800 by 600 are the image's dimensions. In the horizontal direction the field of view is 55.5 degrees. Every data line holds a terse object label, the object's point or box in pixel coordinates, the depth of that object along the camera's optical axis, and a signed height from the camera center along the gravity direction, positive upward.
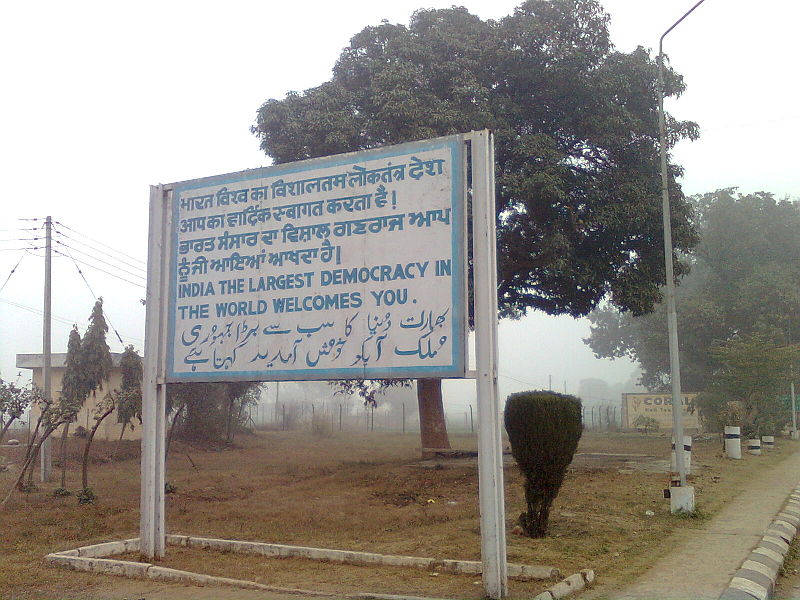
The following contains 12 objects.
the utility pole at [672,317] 11.16 +0.83
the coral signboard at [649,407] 48.03 -2.40
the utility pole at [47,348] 18.33 +0.76
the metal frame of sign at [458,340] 6.11 +0.33
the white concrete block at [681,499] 10.45 -1.79
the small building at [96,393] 27.22 -0.32
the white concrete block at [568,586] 5.99 -1.74
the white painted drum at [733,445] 20.45 -2.06
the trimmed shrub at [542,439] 8.10 -0.72
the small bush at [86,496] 12.77 -1.99
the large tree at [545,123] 17.16 +5.78
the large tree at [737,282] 39.06 +4.63
